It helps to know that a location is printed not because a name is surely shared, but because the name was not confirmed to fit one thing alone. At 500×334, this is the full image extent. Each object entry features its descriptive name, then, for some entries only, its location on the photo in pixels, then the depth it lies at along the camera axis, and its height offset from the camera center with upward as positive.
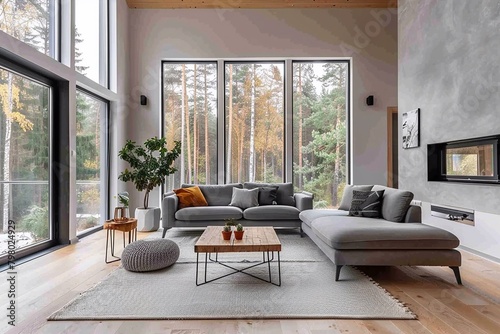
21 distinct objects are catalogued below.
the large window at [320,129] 5.75 +0.77
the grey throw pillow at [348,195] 3.74 -0.36
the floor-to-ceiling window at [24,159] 3.08 +0.12
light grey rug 2.01 -0.99
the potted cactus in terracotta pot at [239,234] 2.65 -0.59
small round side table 3.11 -0.60
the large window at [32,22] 3.11 +1.71
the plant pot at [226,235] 2.65 -0.60
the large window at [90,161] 4.46 +0.14
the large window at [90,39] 4.42 +2.11
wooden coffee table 2.42 -0.64
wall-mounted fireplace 3.21 +0.08
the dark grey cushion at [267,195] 4.63 -0.43
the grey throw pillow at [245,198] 4.52 -0.46
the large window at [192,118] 5.75 +1.01
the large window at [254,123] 5.76 +0.89
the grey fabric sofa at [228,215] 4.24 -0.67
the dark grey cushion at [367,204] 3.34 -0.42
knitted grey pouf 2.80 -0.84
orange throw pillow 4.44 -0.44
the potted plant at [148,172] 4.77 -0.05
